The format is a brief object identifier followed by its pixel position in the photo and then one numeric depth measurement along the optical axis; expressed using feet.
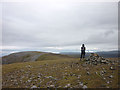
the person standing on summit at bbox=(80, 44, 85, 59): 65.18
